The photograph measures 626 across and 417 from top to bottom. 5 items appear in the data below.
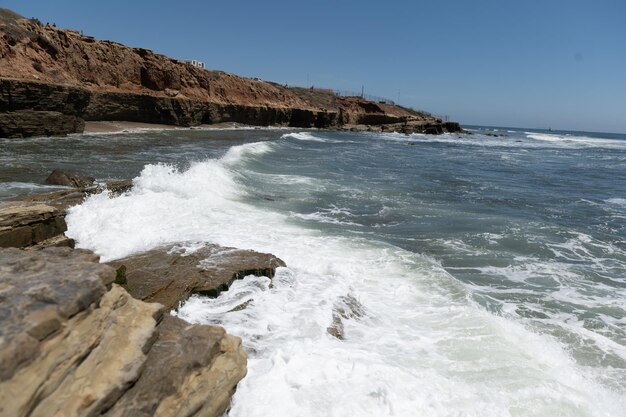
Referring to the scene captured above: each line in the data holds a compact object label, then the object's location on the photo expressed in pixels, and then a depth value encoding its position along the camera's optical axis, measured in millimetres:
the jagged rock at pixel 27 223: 5676
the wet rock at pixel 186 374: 2908
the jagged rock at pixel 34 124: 24312
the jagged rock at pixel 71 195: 9373
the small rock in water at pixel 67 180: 12102
